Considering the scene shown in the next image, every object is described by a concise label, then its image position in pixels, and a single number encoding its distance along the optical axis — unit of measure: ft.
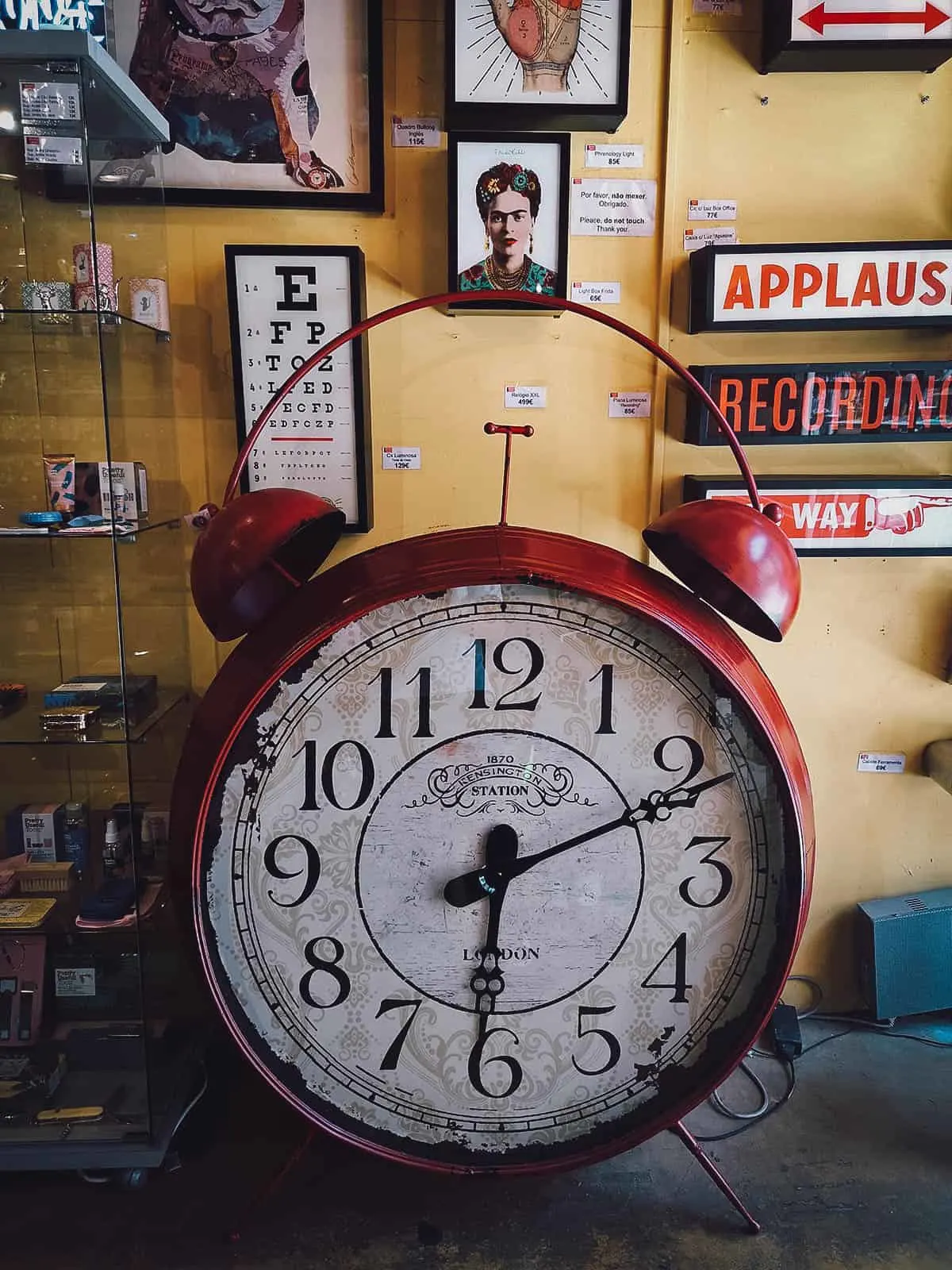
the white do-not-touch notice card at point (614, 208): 5.82
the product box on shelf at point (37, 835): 5.68
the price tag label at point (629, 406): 6.04
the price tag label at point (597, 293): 5.92
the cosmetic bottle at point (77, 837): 5.65
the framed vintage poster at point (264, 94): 5.51
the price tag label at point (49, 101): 4.50
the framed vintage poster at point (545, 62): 5.38
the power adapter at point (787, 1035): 6.19
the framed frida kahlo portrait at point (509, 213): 5.57
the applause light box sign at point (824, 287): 5.62
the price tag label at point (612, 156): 5.79
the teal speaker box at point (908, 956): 6.35
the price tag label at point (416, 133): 5.71
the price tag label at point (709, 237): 5.89
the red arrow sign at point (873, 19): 5.33
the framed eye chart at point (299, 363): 5.64
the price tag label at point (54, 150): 4.69
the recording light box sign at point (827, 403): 5.82
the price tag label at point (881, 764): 6.48
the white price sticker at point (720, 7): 5.65
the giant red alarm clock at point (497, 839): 4.29
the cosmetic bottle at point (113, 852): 5.55
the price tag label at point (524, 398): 6.00
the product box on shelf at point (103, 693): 5.38
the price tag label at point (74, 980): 5.40
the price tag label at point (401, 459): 6.06
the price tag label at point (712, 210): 5.87
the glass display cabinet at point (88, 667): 5.13
